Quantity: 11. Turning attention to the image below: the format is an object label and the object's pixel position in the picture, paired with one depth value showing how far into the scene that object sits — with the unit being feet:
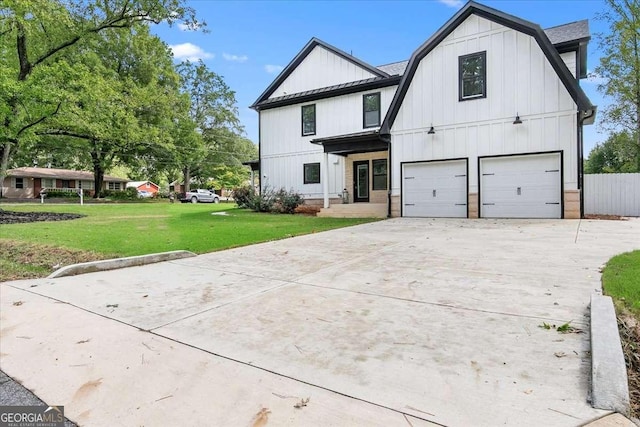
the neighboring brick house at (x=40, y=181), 143.13
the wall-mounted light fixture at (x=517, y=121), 42.39
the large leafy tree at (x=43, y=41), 44.68
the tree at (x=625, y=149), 73.82
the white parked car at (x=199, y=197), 129.70
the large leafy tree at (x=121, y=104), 50.42
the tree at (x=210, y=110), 143.95
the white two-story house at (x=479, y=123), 41.09
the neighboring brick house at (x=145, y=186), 220.31
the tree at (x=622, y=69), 63.77
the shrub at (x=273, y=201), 60.13
